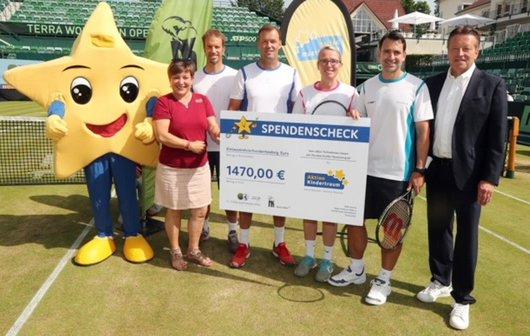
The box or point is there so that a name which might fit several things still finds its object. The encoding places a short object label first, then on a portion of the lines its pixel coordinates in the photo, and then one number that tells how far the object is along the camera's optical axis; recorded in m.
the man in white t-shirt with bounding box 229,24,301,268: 4.51
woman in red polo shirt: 4.35
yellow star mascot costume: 4.81
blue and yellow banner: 6.47
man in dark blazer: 3.66
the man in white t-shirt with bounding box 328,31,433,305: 3.81
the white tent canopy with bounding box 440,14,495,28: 34.41
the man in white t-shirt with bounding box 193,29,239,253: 4.91
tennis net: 8.47
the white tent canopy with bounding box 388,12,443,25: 33.72
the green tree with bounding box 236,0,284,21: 83.50
